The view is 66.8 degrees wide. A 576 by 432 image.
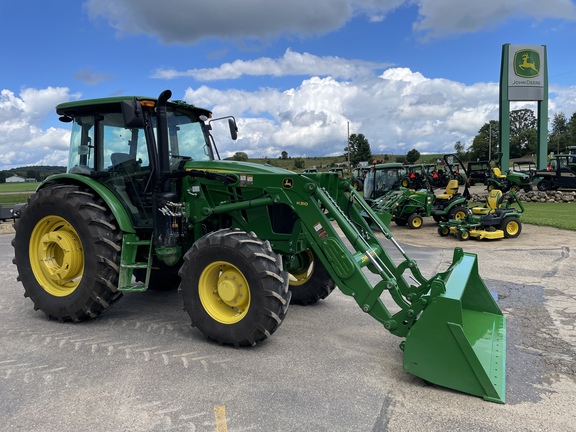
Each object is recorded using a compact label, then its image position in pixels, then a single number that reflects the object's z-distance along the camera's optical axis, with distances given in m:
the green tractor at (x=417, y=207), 14.97
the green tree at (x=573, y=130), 74.88
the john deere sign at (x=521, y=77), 27.53
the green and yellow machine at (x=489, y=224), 11.93
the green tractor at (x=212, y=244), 3.88
